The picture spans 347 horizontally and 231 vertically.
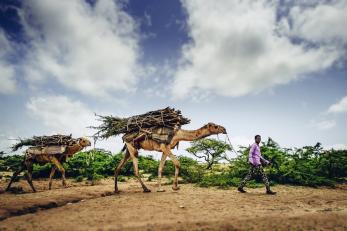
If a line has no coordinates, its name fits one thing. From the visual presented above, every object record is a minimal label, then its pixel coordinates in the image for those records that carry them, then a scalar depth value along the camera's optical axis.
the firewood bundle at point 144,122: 10.34
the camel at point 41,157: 11.55
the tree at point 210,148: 18.88
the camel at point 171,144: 9.90
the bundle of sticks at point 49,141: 11.98
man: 9.98
